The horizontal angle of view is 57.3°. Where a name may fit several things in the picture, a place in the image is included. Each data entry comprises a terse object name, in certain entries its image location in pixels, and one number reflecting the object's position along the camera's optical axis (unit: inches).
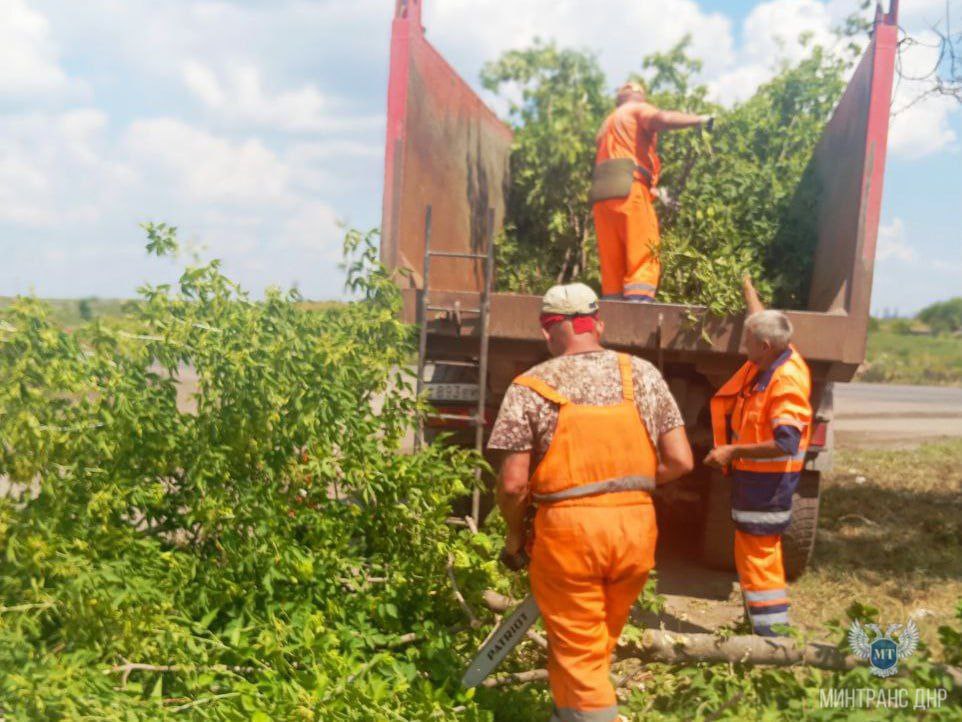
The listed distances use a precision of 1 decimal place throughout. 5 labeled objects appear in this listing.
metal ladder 163.0
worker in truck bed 197.2
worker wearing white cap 104.4
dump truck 159.8
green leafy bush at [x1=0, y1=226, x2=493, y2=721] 101.6
